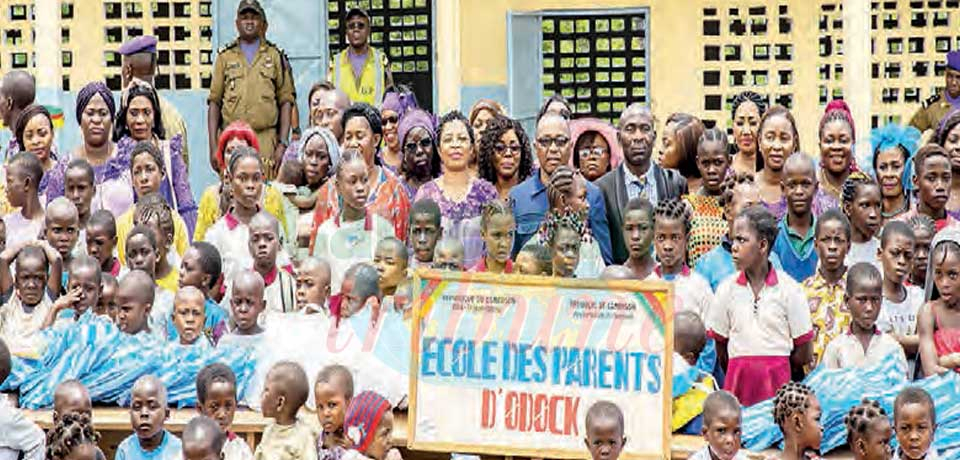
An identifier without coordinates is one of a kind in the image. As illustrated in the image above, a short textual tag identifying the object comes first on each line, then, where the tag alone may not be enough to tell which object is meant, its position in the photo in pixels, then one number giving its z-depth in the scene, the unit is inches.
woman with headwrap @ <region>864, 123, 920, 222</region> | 629.9
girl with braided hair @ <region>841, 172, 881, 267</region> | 606.5
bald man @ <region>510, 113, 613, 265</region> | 628.4
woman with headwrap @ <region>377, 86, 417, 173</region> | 704.4
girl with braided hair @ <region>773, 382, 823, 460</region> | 525.0
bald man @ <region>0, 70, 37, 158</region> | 701.9
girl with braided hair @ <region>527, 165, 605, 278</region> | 620.7
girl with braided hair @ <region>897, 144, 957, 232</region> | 612.7
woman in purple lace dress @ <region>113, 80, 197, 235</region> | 674.8
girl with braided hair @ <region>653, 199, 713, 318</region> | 593.6
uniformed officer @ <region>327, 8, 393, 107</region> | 762.8
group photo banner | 548.7
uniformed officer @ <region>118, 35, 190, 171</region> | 719.7
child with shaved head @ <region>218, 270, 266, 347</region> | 588.4
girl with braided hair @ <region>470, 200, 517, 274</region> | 603.8
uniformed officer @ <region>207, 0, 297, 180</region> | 750.5
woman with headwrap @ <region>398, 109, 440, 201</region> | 665.0
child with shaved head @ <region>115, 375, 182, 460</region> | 545.6
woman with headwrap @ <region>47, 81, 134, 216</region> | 660.7
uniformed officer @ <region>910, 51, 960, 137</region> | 727.7
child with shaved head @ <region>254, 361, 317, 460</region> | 543.5
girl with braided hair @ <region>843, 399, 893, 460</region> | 518.0
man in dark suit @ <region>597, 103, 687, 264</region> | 635.5
